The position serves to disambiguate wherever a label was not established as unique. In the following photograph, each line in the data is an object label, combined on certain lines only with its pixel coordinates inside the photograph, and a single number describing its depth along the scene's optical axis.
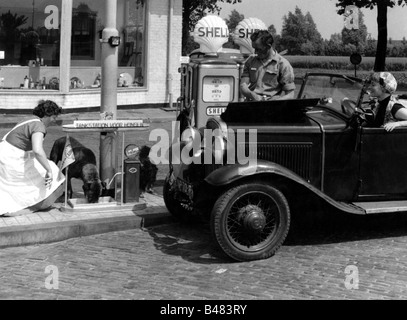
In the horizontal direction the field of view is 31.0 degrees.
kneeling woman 7.78
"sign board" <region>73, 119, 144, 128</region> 7.79
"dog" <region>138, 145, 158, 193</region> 8.91
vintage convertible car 6.73
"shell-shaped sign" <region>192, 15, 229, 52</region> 11.65
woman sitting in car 7.47
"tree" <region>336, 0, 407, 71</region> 28.80
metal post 8.66
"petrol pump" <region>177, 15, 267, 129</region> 10.54
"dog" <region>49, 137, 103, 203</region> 8.17
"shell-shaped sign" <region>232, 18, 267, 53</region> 13.08
